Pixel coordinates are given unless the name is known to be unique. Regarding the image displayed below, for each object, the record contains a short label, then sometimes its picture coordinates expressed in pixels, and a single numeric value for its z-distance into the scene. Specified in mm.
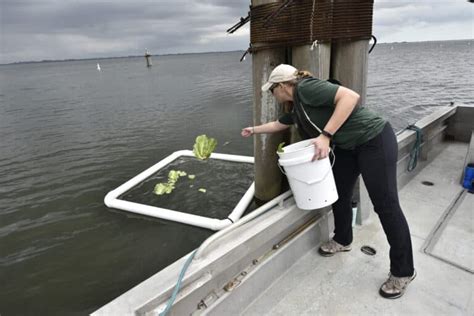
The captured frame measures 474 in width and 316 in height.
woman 2156
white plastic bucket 2283
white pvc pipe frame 4910
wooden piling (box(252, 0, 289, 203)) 3168
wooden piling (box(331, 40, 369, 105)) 2930
